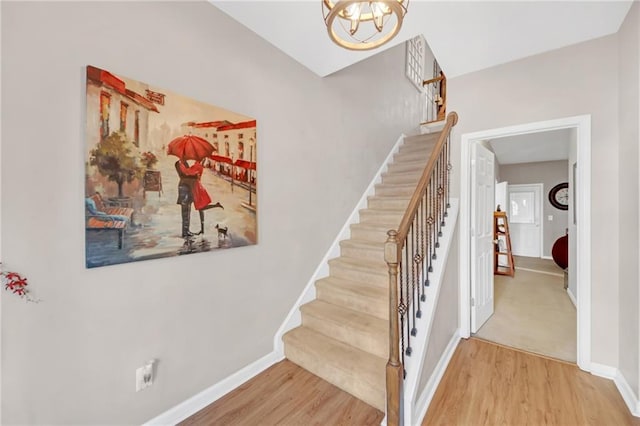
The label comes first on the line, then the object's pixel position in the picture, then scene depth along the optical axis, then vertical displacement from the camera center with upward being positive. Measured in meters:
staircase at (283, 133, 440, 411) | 1.87 -0.84
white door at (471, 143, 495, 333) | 2.78 -0.23
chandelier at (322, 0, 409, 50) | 0.99 +0.78
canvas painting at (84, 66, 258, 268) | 1.30 +0.22
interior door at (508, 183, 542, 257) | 6.91 -0.14
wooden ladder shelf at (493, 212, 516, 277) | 5.08 -0.62
